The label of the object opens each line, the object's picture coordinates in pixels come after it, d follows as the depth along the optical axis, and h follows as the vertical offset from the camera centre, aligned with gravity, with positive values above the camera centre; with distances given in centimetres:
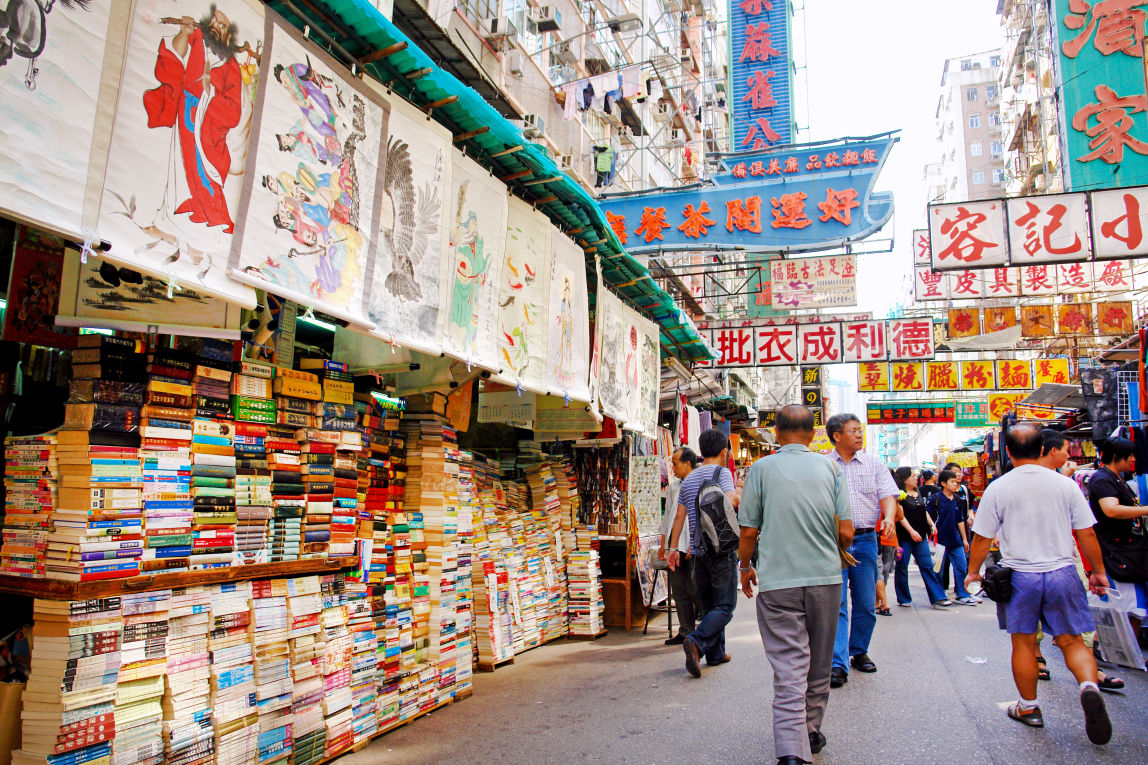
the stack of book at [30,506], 345 -12
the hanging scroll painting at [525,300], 587 +155
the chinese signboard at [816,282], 1367 +393
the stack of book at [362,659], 474 -114
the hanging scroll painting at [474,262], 505 +163
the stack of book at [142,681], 335 -93
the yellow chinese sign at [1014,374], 2003 +328
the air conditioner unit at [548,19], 1641 +1077
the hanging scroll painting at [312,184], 345 +154
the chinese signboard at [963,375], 2009 +329
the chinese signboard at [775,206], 1157 +466
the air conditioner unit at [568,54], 1775 +1055
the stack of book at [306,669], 424 -108
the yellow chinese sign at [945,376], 2039 +325
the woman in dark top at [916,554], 1075 -90
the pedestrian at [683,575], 724 -84
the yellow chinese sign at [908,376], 2081 +331
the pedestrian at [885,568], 976 -103
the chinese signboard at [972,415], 2714 +294
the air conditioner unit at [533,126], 1497 +760
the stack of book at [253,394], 416 +52
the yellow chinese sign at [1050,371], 2003 +339
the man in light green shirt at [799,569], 408 -44
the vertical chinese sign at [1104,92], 1005 +570
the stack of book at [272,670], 404 -104
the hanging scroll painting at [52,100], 240 +131
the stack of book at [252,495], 412 -6
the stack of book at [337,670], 447 -114
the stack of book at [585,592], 856 -121
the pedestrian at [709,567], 646 -69
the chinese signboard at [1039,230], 956 +354
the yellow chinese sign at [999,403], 2512 +311
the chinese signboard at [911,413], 2650 +289
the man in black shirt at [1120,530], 606 -29
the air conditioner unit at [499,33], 1388 +865
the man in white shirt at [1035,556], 460 -40
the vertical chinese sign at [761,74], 1795 +1037
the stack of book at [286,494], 436 -6
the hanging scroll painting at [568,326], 670 +154
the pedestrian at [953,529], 1087 -53
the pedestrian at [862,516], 614 -20
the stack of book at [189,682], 355 -98
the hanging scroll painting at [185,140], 281 +141
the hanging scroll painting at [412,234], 430 +156
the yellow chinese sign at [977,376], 2025 +324
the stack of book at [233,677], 379 -102
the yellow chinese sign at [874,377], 2098 +328
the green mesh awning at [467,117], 390 +249
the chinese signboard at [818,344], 1548 +316
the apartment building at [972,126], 7138 +3737
